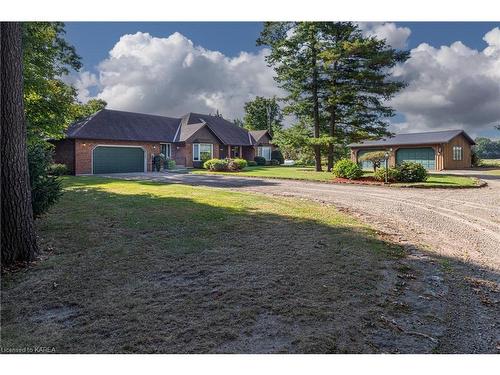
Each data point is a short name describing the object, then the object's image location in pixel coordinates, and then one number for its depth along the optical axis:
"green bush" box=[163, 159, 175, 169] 28.67
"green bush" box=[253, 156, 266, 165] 38.80
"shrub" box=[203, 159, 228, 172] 26.50
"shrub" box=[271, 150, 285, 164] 42.52
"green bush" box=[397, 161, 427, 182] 16.05
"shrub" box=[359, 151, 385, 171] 18.22
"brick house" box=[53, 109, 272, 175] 23.52
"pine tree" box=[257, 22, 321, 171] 21.44
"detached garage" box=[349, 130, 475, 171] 28.80
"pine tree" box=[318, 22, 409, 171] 20.36
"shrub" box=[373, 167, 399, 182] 16.30
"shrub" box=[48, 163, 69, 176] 21.07
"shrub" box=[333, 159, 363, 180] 17.83
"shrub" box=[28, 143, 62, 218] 6.51
